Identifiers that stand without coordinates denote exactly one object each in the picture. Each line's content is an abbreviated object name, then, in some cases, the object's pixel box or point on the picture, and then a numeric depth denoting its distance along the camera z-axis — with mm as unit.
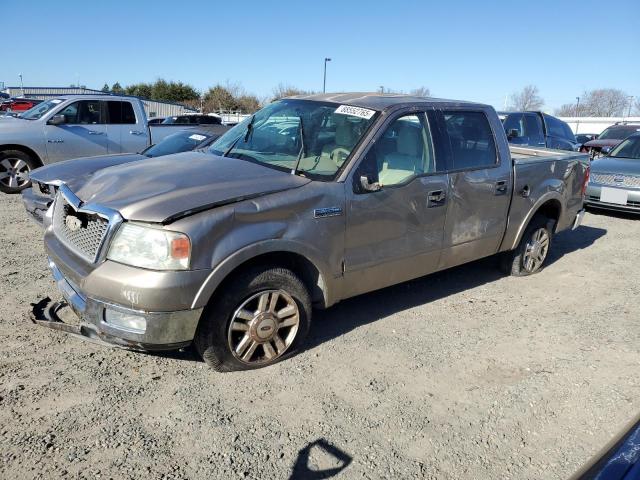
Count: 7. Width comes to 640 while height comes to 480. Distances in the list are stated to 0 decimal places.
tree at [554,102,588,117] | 92950
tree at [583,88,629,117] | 90162
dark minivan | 11547
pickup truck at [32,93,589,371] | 2943
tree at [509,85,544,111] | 88000
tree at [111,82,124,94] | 66575
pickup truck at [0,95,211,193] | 9070
